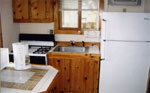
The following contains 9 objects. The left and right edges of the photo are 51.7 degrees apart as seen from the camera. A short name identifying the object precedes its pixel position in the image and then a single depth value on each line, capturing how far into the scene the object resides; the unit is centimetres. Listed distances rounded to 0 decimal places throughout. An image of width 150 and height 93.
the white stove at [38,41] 316
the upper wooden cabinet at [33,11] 290
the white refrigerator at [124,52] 233
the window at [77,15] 319
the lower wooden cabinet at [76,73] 269
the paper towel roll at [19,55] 171
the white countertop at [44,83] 127
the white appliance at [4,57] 164
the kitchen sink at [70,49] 313
